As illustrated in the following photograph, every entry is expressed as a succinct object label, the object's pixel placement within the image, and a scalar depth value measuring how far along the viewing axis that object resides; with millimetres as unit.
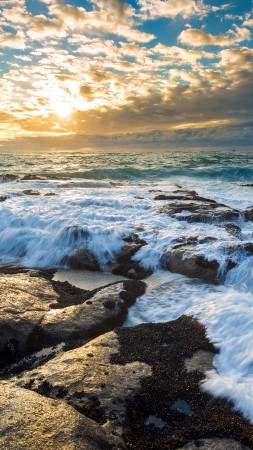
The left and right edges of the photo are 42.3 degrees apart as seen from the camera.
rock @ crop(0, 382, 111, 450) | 2756
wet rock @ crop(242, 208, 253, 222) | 12292
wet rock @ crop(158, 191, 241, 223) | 11867
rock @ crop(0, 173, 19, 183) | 26238
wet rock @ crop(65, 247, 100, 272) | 8867
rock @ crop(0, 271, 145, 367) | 5066
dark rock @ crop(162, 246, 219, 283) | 7763
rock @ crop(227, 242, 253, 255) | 8152
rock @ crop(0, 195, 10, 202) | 15708
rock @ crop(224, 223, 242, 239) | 10148
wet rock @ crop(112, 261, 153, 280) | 8263
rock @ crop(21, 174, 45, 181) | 26312
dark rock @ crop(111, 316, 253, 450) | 3254
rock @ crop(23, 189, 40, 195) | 17764
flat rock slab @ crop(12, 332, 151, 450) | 3432
